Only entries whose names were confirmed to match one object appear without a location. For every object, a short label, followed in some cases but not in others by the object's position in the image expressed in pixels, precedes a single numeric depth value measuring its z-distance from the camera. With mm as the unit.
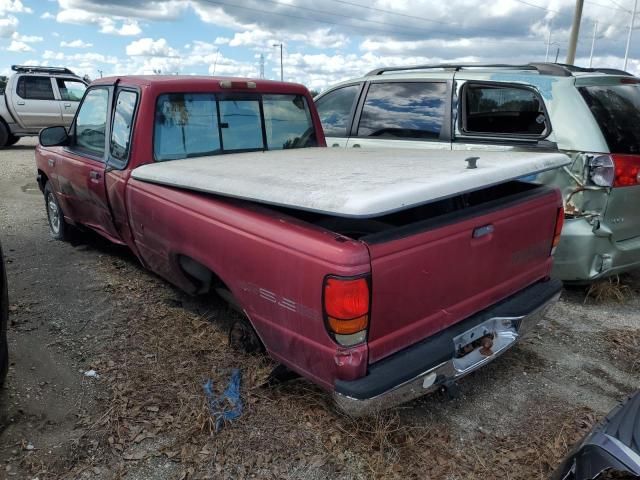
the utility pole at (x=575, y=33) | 19359
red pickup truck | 2188
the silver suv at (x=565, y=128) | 3967
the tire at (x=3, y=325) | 2746
